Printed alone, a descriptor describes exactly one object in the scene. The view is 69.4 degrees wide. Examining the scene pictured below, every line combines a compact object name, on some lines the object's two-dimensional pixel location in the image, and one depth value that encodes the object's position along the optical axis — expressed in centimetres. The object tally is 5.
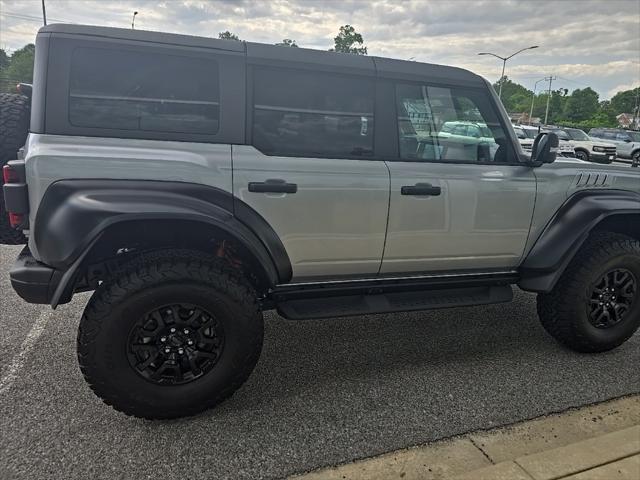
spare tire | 263
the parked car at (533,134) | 1708
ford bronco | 224
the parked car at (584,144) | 1870
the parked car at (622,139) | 2023
